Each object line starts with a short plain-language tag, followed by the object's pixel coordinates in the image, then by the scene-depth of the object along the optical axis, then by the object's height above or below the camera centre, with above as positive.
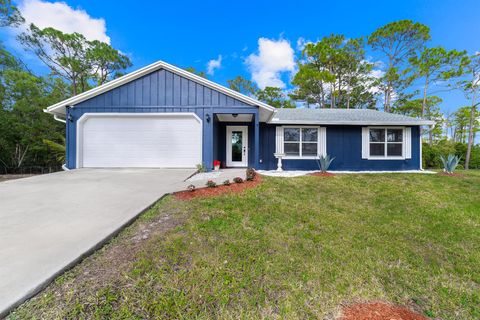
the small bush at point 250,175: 6.00 -0.53
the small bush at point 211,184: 5.09 -0.68
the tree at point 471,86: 14.26 +5.54
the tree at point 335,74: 17.67 +7.83
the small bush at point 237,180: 5.54 -0.63
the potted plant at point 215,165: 8.45 -0.31
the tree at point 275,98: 21.00 +6.72
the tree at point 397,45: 15.92 +9.71
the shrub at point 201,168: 7.83 -0.41
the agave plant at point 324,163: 7.87 -0.19
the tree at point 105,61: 16.33 +8.50
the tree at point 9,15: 13.12 +9.85
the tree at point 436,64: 14.89 +7.52
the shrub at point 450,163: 7.74 -0.18
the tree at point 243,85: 23.75 +8.92
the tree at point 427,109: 17.61 +4.72
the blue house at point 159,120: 8.08 +1.66
